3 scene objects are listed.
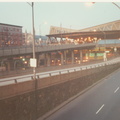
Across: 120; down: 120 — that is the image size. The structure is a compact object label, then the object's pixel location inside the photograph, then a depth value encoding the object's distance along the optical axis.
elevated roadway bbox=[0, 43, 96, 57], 37.03
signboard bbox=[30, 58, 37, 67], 17.38
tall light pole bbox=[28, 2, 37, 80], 17.38
